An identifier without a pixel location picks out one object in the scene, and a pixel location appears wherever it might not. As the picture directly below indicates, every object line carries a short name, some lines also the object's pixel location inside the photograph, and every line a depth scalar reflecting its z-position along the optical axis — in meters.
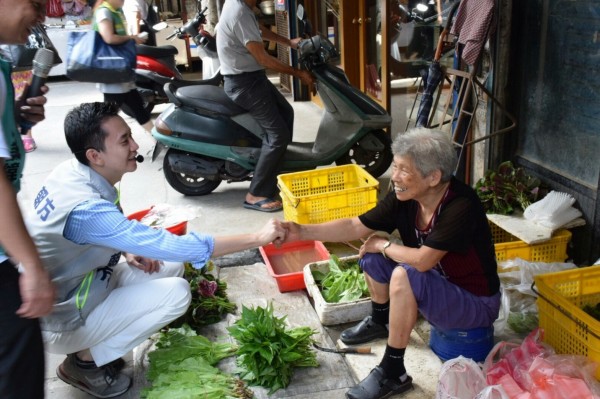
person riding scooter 4.85
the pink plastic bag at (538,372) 2.44
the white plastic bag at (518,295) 3.27
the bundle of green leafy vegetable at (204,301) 3.41
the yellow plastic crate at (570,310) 2.62
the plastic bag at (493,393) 2.43
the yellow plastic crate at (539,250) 3.70
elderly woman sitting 2.68
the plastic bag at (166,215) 3.69
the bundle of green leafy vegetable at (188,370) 2.76
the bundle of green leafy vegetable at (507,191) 3.94
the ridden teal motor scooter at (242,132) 5.27
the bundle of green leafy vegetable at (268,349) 2.91
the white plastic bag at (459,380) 2.55
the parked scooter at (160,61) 7.29
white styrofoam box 3.38
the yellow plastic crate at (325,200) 4.24
